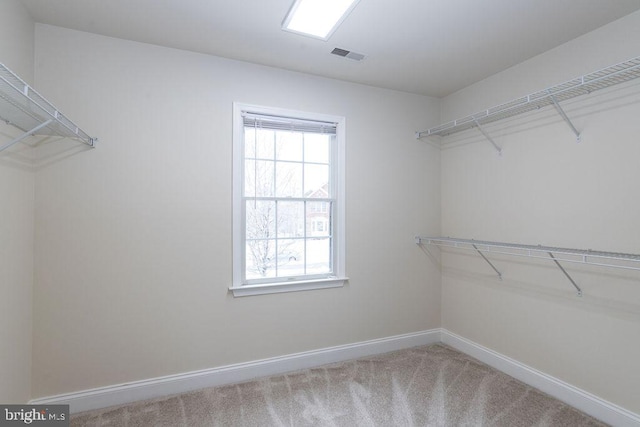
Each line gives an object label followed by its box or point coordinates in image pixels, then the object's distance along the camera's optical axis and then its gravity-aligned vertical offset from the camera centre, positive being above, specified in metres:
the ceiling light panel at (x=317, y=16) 1.79 +1.24
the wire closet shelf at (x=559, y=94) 1.79 +0.83
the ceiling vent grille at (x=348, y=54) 2.30 +1.24
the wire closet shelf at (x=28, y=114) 1.30 +0.52
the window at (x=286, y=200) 2.51 +0.13
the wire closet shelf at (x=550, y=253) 1.82 -0.28
